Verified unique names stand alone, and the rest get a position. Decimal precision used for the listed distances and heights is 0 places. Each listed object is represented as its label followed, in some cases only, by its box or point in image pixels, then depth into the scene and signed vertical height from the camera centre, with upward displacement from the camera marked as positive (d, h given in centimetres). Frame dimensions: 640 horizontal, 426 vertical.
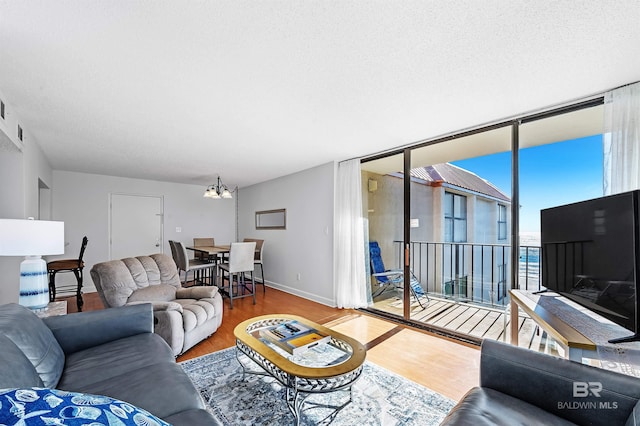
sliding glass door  255 +11
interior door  543 -22
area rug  169 -130
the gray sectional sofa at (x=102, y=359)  114 -83
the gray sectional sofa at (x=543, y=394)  108 -79
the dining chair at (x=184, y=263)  452 -87
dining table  467 -66
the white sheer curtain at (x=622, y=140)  188 +56
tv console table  130 -64
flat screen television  138 -24
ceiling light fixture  489 +41
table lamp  181 -24
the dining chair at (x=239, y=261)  416 -74
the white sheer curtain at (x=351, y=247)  397 -47
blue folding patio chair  407 -97
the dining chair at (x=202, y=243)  578 -65
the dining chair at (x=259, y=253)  515 -77
